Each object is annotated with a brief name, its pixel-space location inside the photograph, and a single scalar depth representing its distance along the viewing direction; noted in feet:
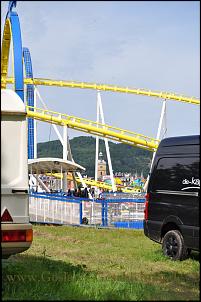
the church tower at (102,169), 575.99
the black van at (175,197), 33.83
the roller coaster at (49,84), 86.26
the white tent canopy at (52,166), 93.76
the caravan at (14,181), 22.17
